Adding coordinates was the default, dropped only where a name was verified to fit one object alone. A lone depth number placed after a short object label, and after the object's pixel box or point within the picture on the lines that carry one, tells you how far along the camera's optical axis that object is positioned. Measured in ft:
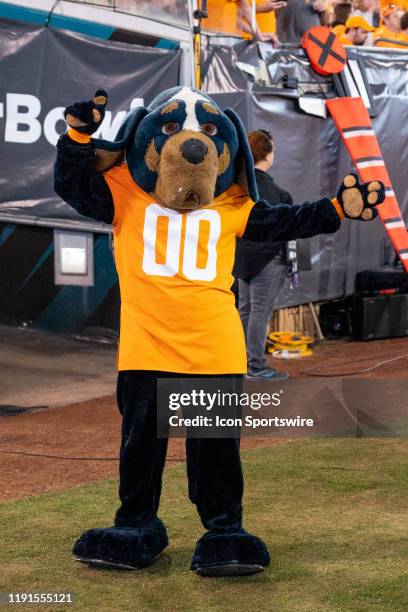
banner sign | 31.63
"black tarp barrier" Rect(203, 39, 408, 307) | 32.76
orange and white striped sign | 34.01
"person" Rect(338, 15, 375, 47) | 39.11
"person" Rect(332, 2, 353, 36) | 40.68
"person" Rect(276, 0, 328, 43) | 37.93
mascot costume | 14.24
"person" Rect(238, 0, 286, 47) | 33.86
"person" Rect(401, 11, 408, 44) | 41.71
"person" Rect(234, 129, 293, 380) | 28.32
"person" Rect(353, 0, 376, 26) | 42.88
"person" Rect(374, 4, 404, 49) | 40.91
